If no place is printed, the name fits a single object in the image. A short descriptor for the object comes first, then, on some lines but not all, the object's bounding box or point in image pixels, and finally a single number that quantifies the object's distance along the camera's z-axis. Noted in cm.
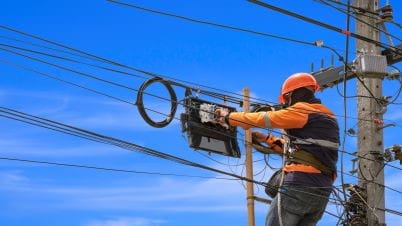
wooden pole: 1496
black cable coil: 1330
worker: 1266
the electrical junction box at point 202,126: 1368
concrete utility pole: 1844
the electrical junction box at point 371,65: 1916
